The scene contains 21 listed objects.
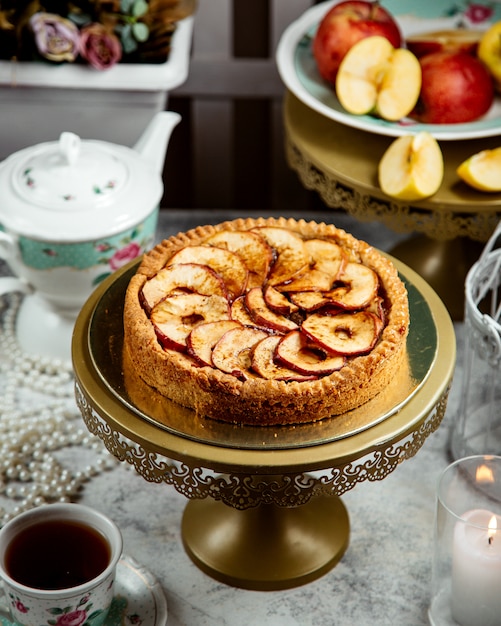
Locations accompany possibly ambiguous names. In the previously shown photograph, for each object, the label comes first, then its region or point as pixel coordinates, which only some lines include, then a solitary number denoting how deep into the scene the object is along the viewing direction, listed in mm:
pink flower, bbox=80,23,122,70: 1369
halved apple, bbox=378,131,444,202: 1245
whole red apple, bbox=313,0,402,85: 1340
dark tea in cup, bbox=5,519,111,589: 1028
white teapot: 1266
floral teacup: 990
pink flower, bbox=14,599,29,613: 997
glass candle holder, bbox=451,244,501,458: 1161
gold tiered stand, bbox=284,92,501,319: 1265
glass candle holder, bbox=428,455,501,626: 1041
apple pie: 997
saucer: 1079
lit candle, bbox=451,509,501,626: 1038
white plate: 1304
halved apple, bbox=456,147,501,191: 1252
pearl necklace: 1221
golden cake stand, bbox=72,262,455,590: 982
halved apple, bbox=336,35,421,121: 1318
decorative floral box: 1389
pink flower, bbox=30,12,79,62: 1362
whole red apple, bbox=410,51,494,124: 1314
